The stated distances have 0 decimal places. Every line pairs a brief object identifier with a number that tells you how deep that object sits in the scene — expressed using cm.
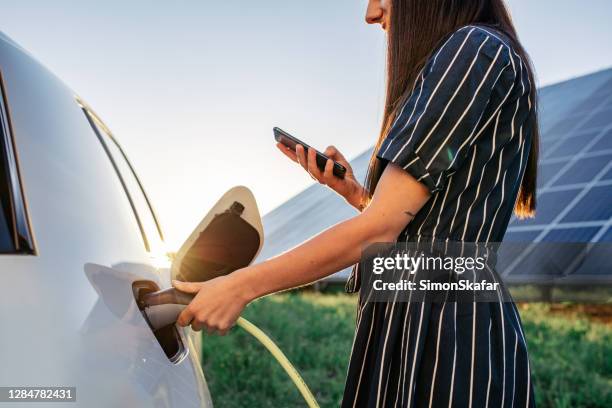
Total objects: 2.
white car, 98
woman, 126
